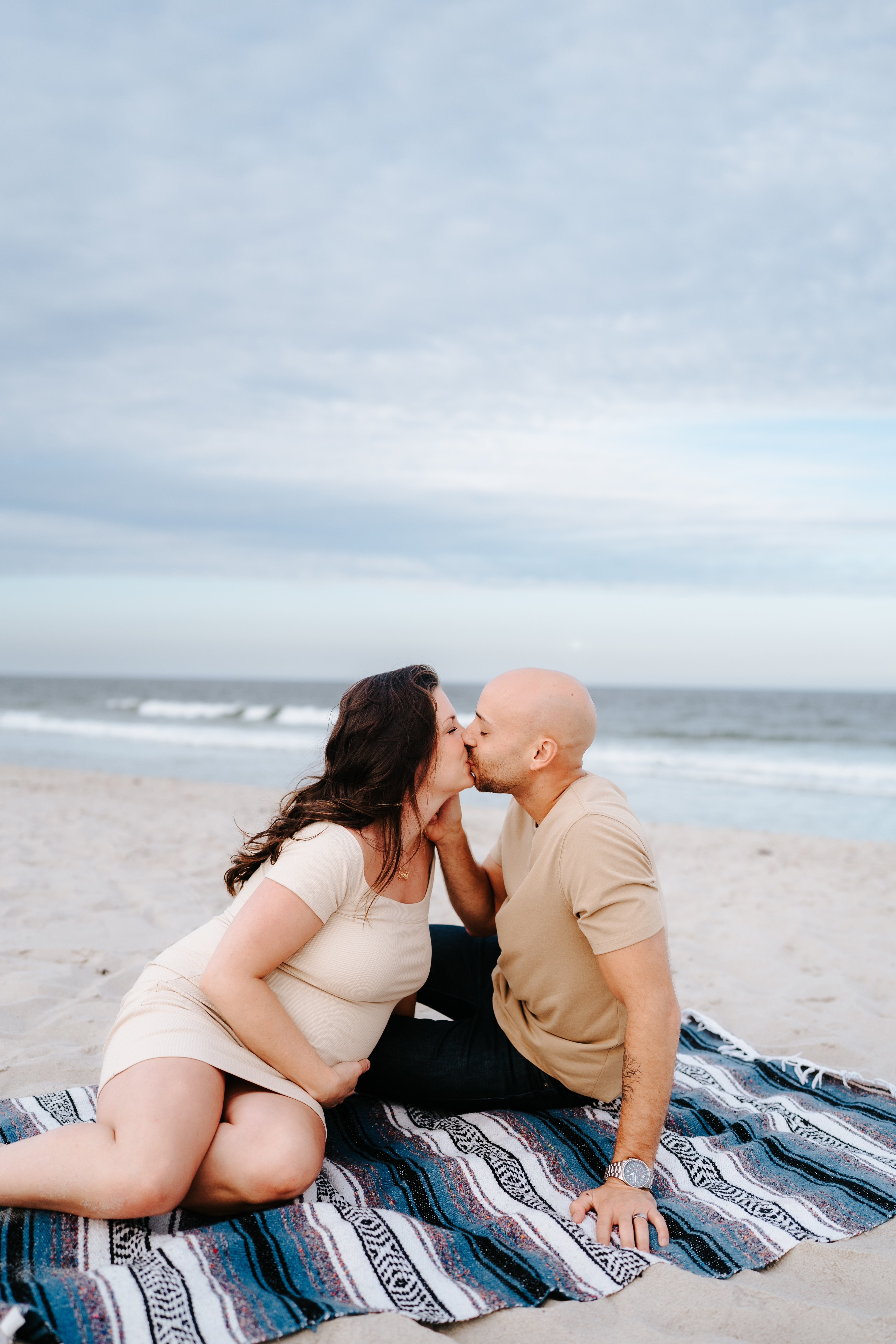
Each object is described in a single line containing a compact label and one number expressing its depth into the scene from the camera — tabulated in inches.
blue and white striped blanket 66.6
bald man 84.7
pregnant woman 75.7
